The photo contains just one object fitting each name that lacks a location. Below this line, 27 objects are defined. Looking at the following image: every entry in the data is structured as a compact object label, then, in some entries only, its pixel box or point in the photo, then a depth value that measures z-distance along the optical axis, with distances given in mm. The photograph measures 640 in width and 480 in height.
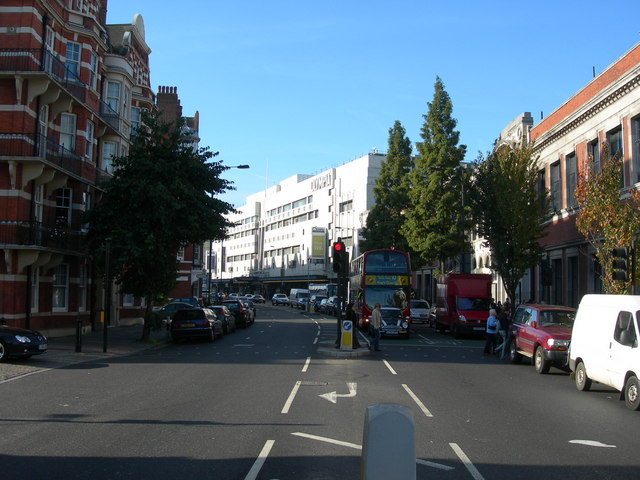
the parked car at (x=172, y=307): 35262
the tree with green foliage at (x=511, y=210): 31266
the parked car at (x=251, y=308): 42988
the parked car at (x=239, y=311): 38750
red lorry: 31672
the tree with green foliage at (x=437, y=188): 42594
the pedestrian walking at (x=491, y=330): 22156
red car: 16766
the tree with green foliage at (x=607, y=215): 20641
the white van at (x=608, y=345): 11898
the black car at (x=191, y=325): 26500
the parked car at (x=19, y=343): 17266
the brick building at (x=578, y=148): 26266
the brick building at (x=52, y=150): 24094
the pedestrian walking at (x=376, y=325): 22092
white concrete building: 88075
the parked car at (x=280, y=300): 86188
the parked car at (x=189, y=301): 41075
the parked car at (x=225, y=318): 32594
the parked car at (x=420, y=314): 44344
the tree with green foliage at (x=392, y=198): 50531
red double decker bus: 32875
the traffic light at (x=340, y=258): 20812
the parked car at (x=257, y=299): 87638
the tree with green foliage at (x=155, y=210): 24062
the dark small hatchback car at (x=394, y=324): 28828
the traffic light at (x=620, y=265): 17453
